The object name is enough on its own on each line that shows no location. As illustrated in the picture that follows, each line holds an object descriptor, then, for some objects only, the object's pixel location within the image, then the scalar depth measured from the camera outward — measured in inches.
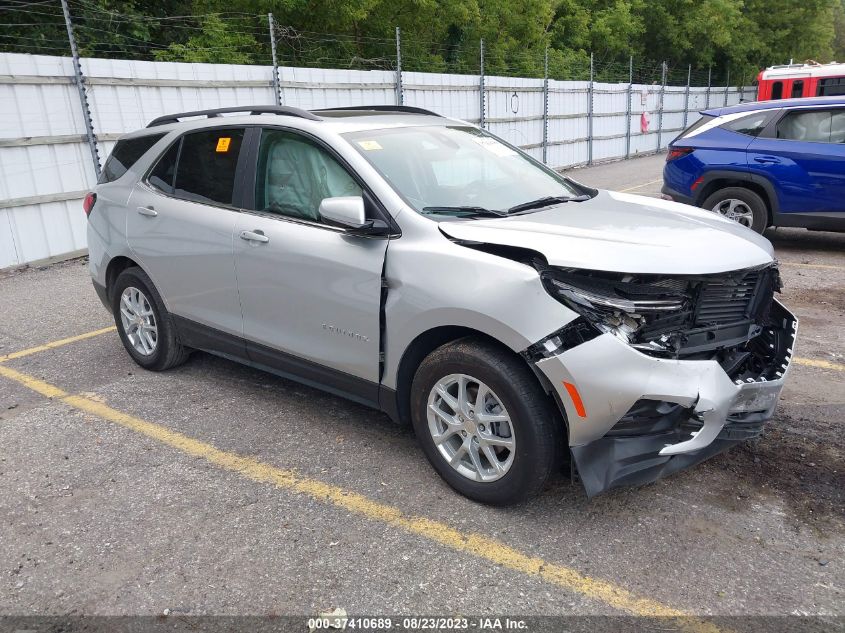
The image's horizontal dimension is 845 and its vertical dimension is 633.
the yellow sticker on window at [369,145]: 149.8
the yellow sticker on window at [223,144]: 171.5
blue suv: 303.9
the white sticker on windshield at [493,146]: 175.8
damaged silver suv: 116.3
